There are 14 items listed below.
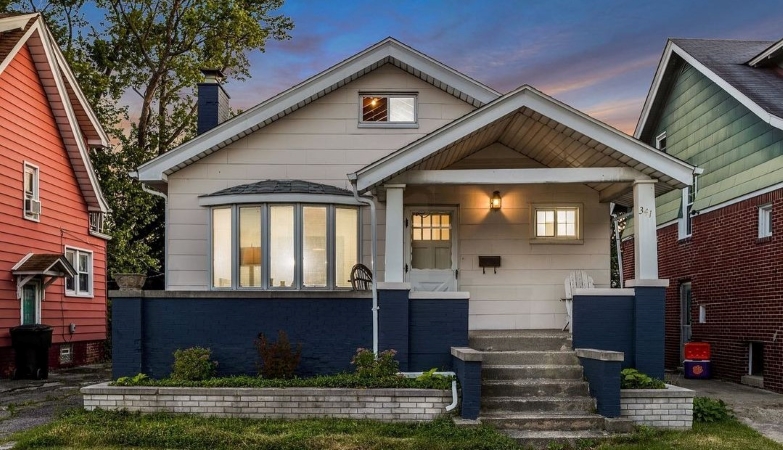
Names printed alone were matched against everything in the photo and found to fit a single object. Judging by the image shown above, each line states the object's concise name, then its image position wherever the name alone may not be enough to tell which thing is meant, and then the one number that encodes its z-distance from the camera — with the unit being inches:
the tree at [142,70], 962.7
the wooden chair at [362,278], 495.5
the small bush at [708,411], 410.9
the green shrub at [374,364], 412.2
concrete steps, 377.1
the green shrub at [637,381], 405.4
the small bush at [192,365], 430.6
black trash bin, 613.6
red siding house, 645.3
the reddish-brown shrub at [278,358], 434.6
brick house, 568.7
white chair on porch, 503.2
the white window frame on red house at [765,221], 578.2
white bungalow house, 456.4
